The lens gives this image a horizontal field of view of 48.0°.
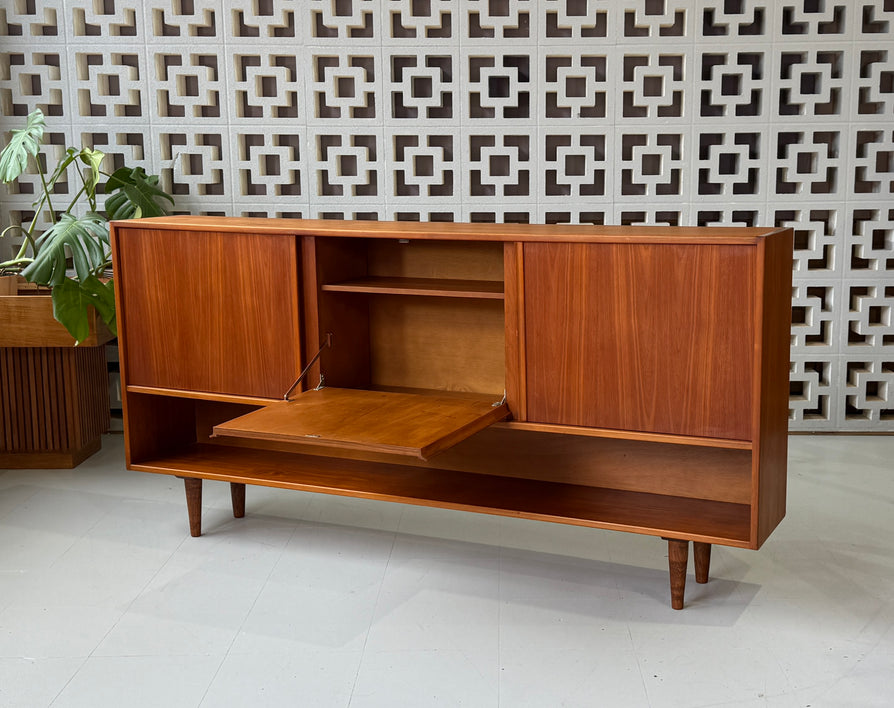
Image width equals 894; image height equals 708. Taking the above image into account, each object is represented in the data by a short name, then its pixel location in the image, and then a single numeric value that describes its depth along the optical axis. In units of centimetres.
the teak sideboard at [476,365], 296
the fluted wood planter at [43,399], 473
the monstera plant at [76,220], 431
